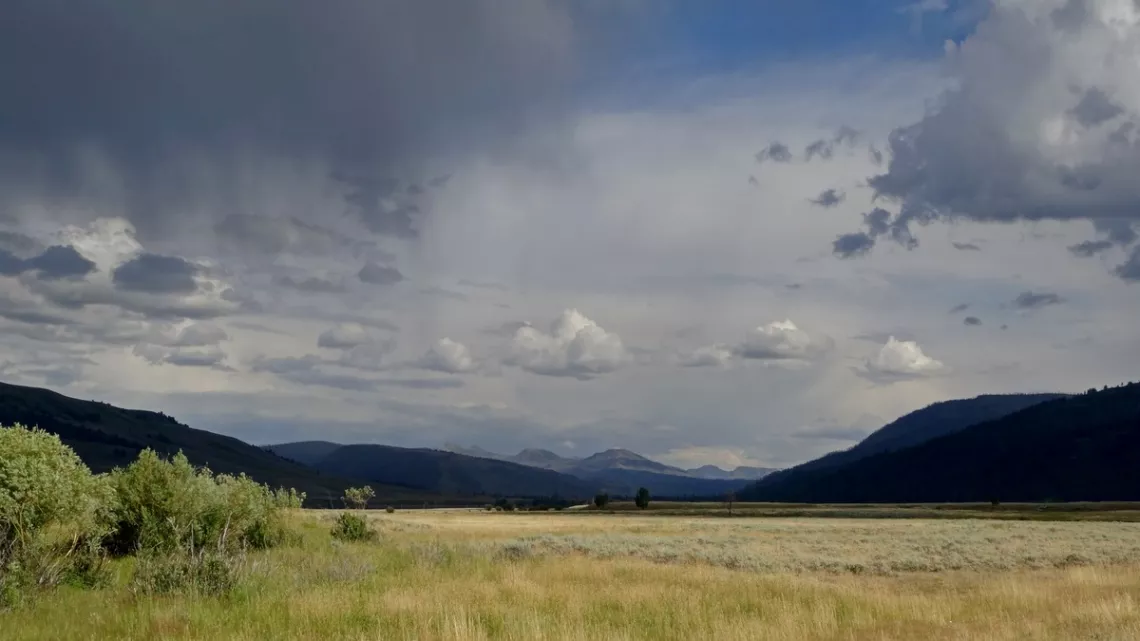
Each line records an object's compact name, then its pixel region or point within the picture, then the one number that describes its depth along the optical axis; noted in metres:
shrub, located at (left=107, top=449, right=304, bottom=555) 27.00
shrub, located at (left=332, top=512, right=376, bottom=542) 41.31
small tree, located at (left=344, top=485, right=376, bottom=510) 60.25
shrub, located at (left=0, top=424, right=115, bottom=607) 18.27
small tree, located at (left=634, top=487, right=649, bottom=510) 158.95
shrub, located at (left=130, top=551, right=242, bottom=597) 18.11
